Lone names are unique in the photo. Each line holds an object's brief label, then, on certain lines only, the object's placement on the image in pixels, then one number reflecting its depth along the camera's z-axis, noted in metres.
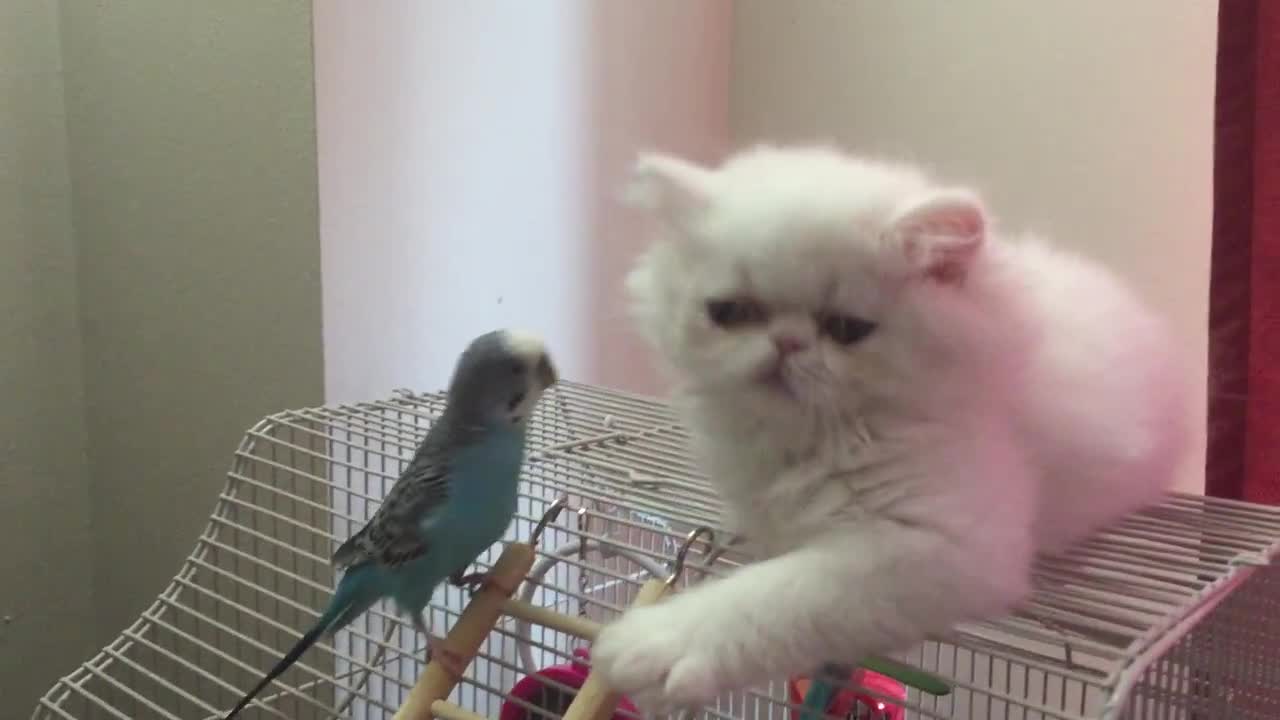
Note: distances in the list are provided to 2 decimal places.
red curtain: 1.00
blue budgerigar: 0.67
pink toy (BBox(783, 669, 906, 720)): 0.87
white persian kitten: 0.51
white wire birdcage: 0.59
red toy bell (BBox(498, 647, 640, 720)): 0.91
